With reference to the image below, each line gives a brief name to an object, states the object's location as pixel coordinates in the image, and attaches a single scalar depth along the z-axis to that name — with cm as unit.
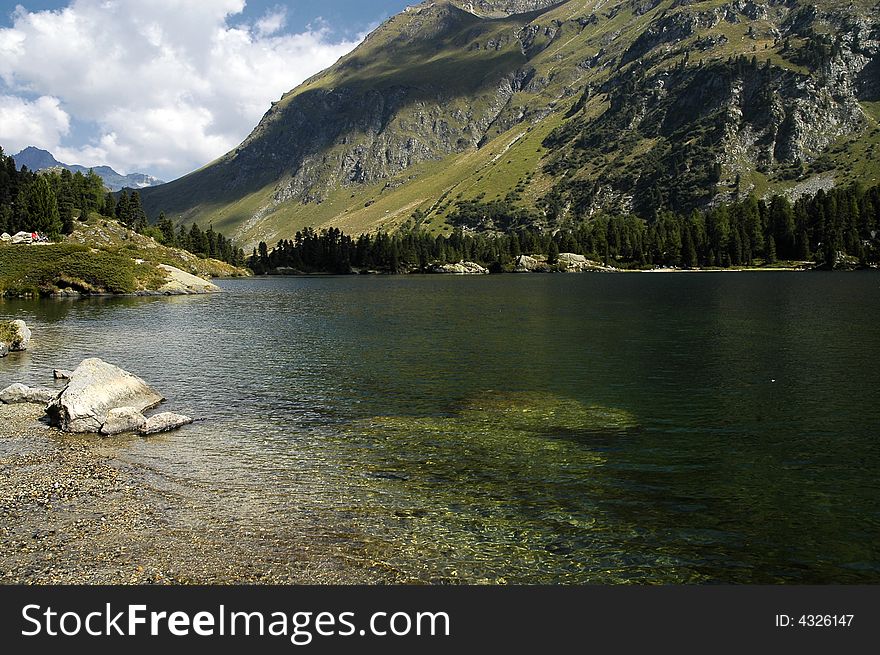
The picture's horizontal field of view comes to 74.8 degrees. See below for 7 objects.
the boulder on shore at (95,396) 2794
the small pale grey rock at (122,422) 2733
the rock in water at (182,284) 14412
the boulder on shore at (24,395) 3316
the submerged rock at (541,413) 2884
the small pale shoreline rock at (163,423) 2719
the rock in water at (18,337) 5228
